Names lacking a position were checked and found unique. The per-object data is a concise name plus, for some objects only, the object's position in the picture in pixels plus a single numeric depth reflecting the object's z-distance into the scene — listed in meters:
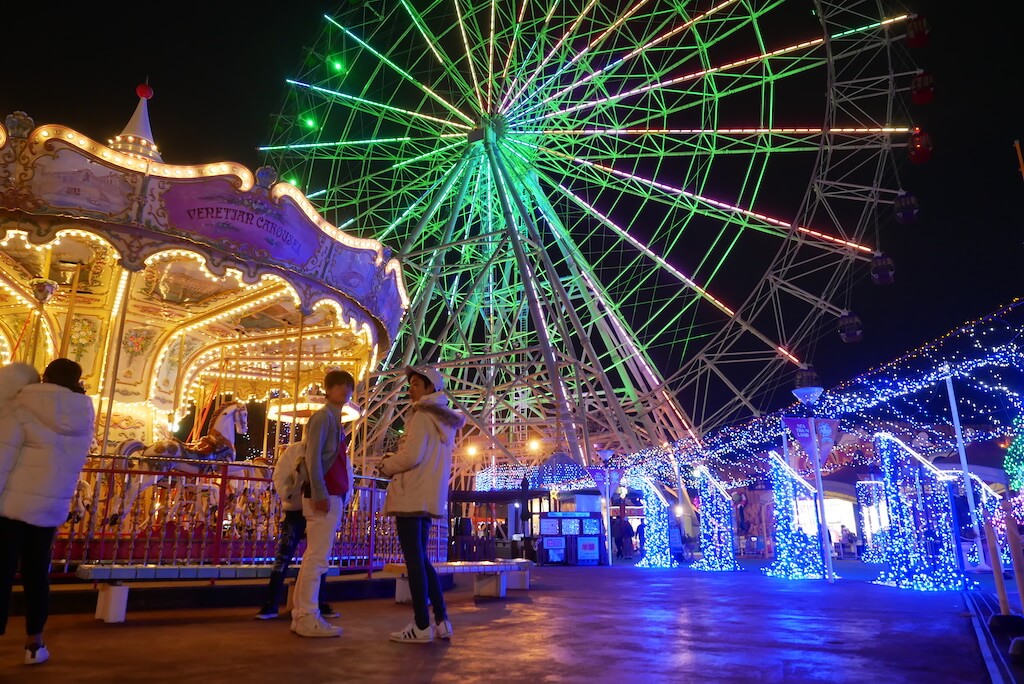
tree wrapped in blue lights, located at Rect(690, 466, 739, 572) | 16.17
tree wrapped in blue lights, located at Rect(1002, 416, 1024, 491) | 10.70
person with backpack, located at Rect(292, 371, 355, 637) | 4.41
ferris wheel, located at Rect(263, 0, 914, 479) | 15.14
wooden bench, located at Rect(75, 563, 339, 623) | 5.18
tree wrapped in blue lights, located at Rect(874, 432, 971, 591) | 9.46
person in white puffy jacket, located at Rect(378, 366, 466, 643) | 4.14
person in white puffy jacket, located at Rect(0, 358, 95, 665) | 3.47
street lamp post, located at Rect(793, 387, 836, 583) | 11.58
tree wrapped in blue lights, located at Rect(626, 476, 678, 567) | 18.14
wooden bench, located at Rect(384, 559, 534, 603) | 7.05
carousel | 7.36
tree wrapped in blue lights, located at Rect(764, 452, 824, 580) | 12.52
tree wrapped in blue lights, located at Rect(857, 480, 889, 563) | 17.38
